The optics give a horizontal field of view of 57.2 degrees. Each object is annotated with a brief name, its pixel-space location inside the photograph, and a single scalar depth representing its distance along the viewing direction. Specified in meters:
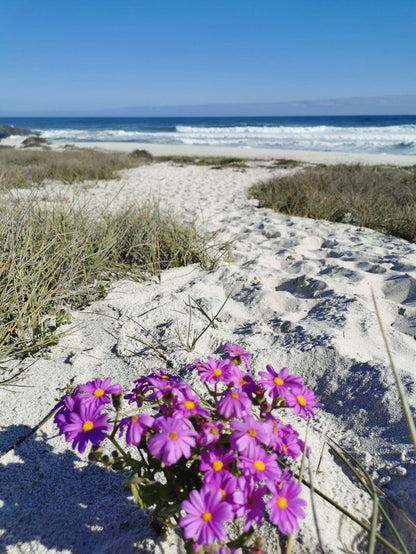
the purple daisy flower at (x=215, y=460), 0.18
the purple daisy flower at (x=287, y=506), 0.17
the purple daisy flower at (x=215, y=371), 0.21
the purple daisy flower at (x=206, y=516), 0.16
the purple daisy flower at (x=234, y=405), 0.19
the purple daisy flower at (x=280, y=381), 0.21
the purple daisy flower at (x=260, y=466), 0.18
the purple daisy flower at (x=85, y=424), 0.19
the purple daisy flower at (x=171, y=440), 0.17
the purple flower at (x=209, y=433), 0.18
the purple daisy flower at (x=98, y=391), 0.20
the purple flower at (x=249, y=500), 0.17
